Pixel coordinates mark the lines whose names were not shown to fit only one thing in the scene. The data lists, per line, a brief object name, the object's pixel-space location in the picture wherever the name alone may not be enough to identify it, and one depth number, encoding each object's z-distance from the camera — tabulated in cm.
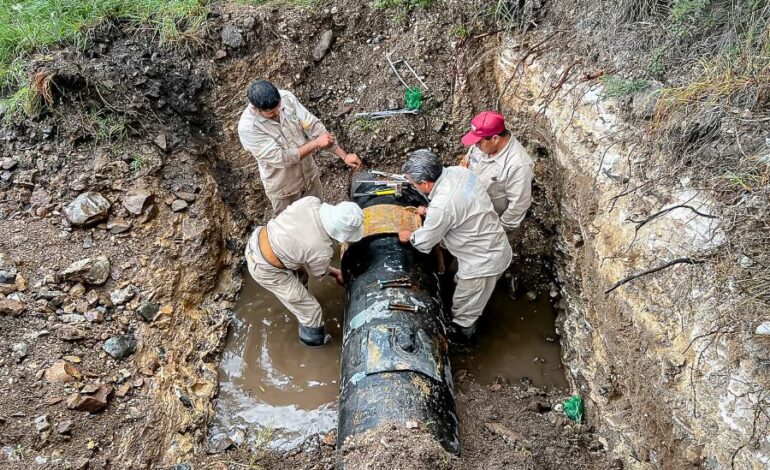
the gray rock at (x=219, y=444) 380
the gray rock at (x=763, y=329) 261
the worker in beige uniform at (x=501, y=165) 376
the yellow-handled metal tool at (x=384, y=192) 421
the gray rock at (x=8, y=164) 466
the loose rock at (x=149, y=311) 419
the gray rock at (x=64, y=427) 335
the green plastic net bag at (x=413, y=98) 532
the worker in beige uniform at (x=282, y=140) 392
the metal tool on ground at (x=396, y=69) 542
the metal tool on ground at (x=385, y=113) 538
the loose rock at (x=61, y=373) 354
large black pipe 311
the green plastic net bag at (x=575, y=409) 387
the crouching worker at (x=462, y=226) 360
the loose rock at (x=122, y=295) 419
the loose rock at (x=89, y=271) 415
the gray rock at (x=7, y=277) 394
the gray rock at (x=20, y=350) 361
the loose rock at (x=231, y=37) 525
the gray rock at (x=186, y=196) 488
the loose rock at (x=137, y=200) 461
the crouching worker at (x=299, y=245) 364
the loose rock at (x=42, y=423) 330
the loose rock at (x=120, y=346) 386
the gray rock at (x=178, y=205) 481
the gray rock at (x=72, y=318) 392
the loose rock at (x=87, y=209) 443
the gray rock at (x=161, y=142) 496
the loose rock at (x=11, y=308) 377
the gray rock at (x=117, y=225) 452
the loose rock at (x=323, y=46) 552
